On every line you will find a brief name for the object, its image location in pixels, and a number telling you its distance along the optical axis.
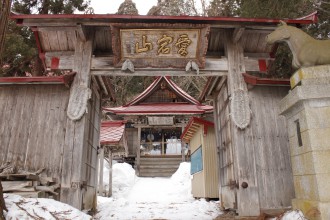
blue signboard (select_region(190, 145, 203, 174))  12.30
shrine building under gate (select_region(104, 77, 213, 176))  21.16
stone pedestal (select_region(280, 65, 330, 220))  4.47
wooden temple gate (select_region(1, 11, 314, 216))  6.82
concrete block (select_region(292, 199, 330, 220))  4.33
